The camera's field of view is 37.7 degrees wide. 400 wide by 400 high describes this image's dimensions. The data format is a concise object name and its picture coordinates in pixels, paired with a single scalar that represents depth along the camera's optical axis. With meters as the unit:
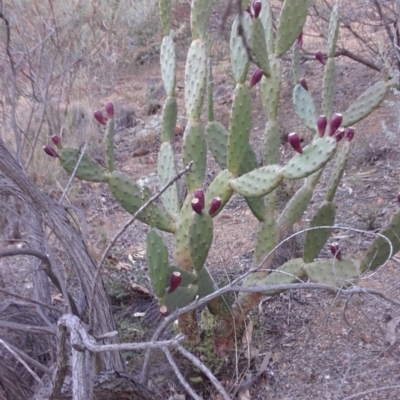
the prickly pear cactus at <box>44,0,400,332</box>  2.72
